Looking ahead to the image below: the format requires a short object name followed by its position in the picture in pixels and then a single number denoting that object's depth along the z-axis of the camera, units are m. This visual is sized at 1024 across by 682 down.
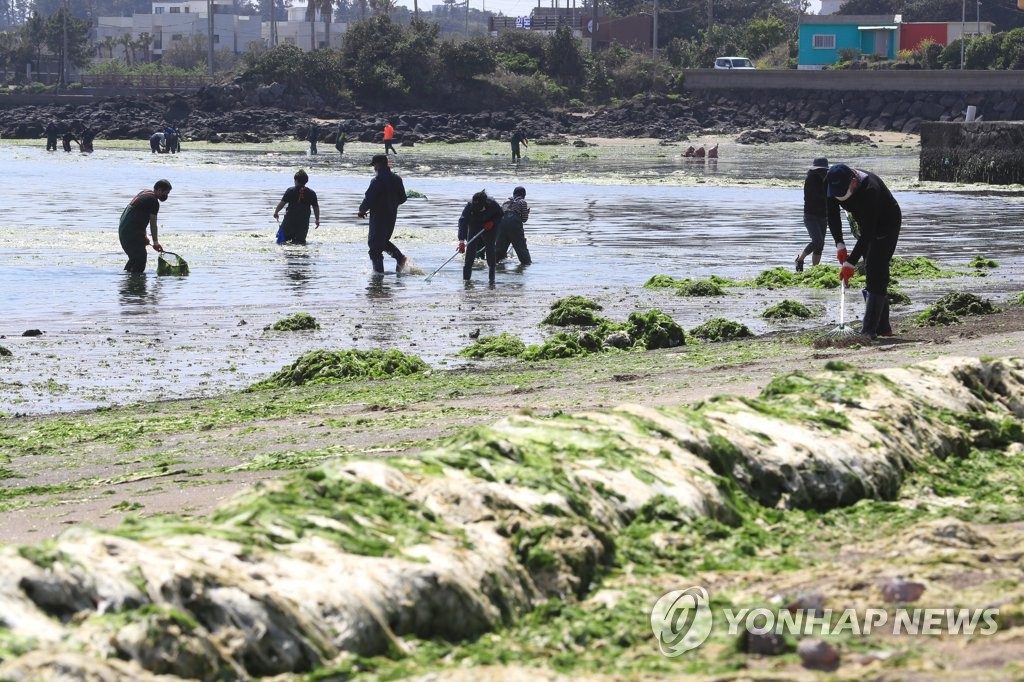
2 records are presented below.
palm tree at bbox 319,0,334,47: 155.43
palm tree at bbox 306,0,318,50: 152.62
